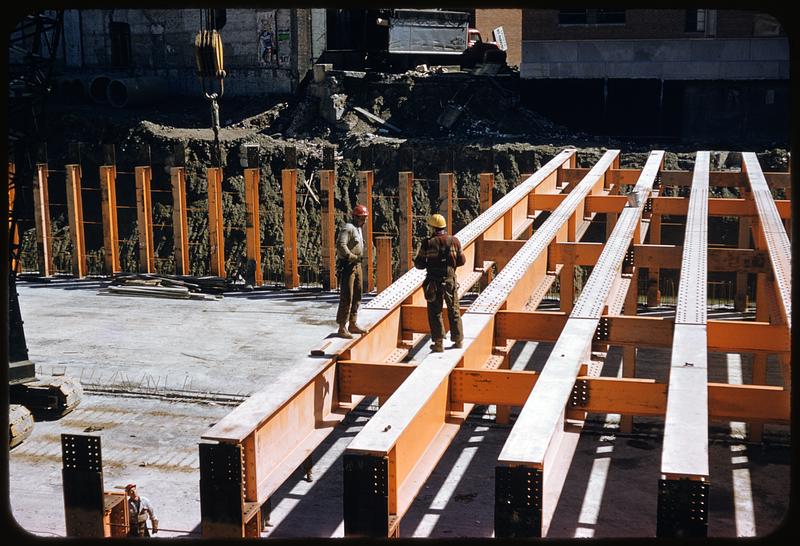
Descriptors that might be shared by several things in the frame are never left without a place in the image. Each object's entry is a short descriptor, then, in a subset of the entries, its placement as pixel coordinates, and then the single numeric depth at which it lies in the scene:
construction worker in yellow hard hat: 10.51
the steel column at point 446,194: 23.17
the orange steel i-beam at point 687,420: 7.04
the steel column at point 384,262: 21.81
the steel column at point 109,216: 24.89
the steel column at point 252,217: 23.69
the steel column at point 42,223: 25.20
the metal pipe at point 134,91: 36.94
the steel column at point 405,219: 23.56
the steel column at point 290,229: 23.41
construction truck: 37.00
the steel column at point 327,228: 23.44
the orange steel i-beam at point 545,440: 7.37
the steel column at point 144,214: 24.45
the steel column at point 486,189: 23.42
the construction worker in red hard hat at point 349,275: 10.82
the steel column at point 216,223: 23.94
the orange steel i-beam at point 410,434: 7.78
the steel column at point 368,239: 23.78
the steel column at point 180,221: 24.25
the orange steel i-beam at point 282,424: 8.12
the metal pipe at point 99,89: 37.91
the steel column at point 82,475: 9.27
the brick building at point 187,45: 37.00
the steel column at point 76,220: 25.08
